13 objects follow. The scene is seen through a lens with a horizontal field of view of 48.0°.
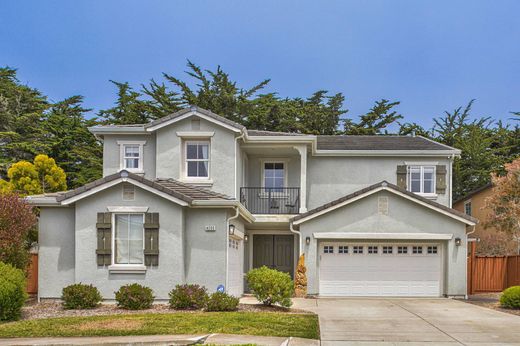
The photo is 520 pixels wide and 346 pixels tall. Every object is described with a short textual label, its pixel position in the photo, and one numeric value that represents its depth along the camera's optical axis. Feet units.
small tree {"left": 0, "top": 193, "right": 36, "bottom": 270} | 52.01
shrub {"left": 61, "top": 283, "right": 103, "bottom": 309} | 51.60
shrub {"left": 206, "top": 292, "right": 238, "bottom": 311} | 49.55
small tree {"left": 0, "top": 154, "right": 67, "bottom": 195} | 91.35
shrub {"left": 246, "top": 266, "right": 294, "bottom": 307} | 52.75
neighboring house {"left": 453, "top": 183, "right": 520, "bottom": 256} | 88.84
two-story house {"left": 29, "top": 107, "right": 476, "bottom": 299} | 56.49
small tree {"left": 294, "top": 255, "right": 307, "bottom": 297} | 68.44
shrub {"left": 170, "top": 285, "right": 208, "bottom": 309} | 51.24
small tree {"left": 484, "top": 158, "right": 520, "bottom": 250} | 72.74
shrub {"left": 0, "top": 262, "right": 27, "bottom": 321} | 44.27
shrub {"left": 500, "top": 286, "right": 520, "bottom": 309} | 56.29
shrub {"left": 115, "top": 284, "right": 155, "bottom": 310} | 50.83
